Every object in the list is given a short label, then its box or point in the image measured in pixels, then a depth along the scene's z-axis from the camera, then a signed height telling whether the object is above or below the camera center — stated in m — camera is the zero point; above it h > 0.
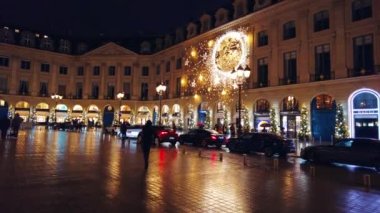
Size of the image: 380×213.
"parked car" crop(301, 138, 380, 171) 13.95 -1.19
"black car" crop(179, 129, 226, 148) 23.88 -0.98
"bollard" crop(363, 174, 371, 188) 9.78 -1.67
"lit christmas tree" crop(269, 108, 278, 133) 32.22 +0.51
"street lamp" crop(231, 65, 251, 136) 20.27 +3.47
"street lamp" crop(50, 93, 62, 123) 58.19 +2.66
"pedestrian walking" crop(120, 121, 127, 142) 27.37 -0.53
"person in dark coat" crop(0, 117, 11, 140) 23.28 -0.28
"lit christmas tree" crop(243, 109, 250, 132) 35.22 +0.40
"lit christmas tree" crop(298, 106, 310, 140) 29.69 +0.04
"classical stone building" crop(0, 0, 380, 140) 27.62 +7.38
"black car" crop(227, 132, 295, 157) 18.31 -1.11
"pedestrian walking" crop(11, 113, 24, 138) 24.44 -0.20
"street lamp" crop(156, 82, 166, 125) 28.46 +3.32
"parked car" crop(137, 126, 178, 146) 24.45 -0.83
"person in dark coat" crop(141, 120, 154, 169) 12.13 -0.51
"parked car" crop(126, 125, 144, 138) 29.40 -0.64
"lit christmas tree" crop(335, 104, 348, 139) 26.70 +0.16
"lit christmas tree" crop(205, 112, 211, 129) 41.59 +0.40
